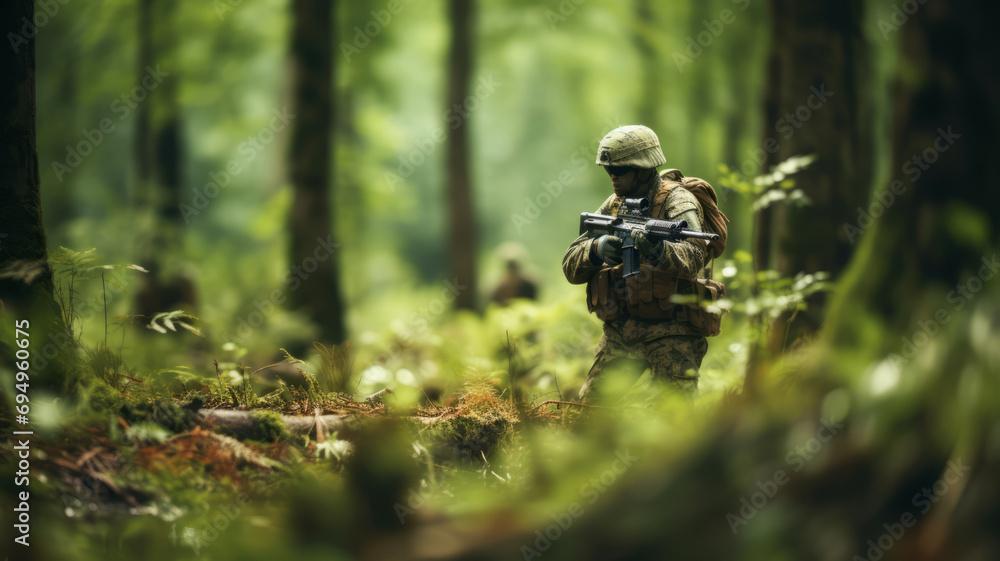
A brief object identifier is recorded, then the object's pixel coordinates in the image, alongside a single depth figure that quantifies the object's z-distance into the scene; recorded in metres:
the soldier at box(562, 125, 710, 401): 9.20
